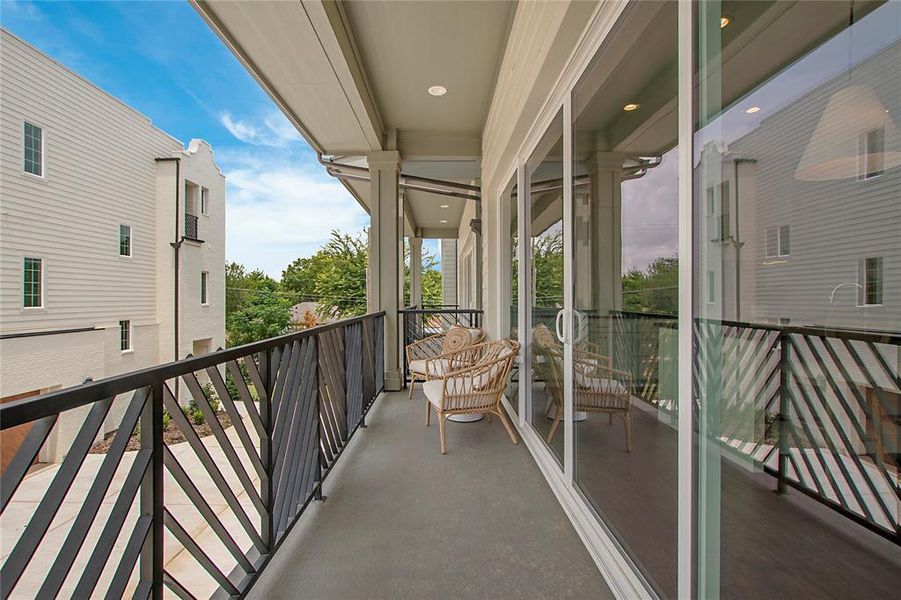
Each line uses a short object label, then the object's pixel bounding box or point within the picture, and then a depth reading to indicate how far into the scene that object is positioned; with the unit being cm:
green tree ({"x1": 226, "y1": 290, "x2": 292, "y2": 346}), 1683
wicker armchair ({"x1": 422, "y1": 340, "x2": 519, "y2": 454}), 301
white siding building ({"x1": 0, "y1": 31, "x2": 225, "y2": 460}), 736
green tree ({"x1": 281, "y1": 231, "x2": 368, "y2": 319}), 1488
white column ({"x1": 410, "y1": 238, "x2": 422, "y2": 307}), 901
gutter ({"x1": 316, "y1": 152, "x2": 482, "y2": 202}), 530
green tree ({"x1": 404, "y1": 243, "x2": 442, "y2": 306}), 1692
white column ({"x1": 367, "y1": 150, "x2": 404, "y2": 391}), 467
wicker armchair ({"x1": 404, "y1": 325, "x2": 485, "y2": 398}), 397
